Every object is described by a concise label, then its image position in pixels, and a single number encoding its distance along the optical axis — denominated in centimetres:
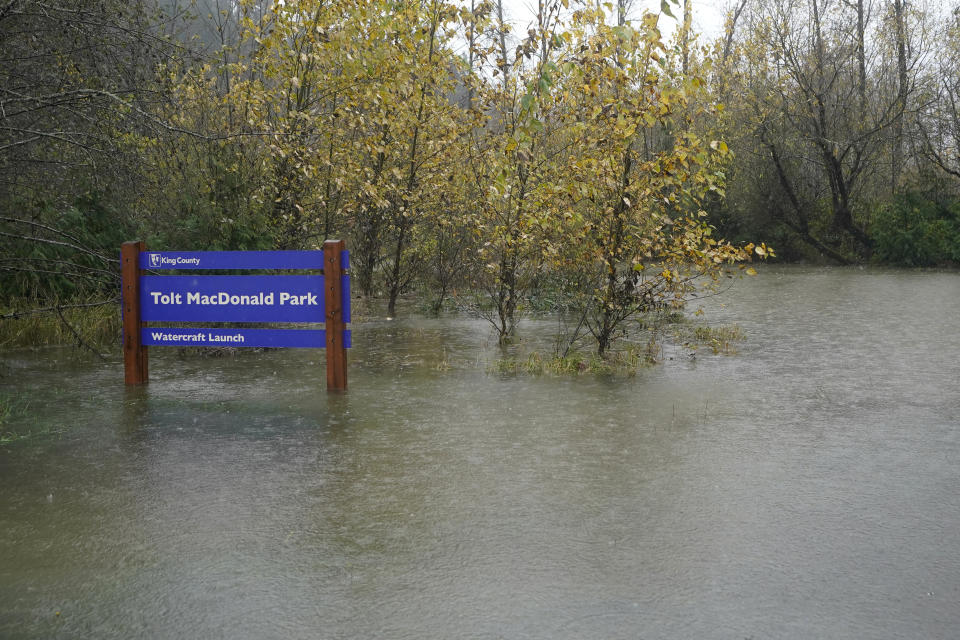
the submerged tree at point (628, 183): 924
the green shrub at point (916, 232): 2917
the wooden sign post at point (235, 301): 866
